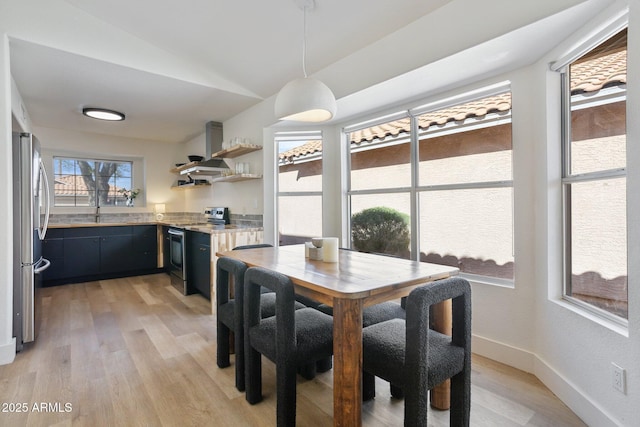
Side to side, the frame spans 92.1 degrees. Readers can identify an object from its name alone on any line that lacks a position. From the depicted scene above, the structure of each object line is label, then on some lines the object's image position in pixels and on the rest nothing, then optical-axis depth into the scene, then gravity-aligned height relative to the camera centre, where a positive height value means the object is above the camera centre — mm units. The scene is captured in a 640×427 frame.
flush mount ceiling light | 3938 +1329
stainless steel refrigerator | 2490 -163
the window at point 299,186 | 3859 +356
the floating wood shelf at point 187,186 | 5273 +516
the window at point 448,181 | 2471 +297
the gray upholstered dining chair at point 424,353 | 1290 -647
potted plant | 5734 +377
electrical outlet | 1485 -815
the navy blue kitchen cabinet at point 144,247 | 5145 -542
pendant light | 1771 +670
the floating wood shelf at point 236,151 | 3838 +841
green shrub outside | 3172 -190
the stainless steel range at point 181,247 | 4145 -464
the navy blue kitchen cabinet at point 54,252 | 4496 -529
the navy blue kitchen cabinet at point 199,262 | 3652 -592
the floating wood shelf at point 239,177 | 3906 +487
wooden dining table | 1351 -359
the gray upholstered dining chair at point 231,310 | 1949 -659
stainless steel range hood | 4379 +800
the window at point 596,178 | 1660 +197
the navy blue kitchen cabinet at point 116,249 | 4891 -553
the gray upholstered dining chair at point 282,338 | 1526 -664
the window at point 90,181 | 5246 +612
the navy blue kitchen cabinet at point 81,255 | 4625 -608
